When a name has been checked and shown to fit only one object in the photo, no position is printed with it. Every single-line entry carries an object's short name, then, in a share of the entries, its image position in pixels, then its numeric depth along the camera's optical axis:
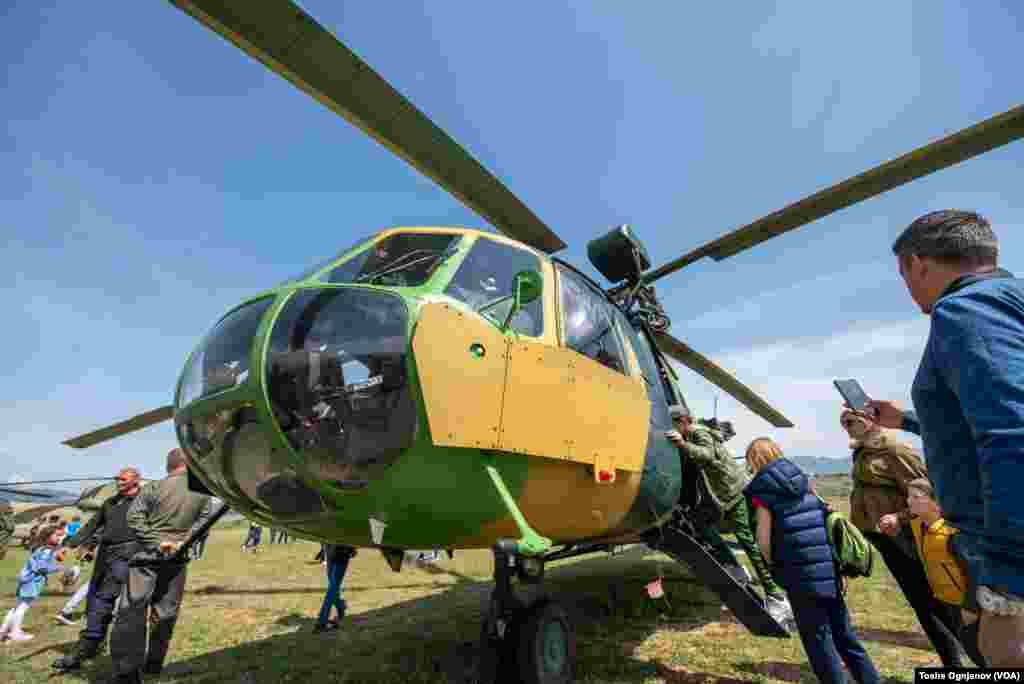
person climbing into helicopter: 4.26
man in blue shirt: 1.02
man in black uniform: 5.03
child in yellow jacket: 2.99
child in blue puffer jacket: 3.04
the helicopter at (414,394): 2.20
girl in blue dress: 6.21
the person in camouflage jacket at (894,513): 3.69
